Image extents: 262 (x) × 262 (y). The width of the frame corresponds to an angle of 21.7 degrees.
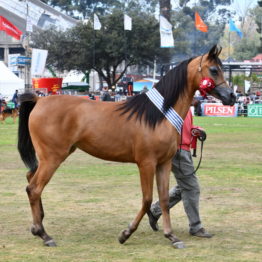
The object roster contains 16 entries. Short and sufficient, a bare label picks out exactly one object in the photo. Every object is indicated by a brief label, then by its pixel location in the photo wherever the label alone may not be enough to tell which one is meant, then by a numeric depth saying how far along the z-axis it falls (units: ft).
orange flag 175.56
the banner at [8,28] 144.78
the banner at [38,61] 145.59
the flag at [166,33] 155.80
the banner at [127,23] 177.27
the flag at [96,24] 181.35
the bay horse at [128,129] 25.84
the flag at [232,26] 204.77
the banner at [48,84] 167.54
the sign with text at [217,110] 137.69
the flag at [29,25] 162.48
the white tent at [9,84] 162.68
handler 27.50
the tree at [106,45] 217.36
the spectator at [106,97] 123.01
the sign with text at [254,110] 139.06
